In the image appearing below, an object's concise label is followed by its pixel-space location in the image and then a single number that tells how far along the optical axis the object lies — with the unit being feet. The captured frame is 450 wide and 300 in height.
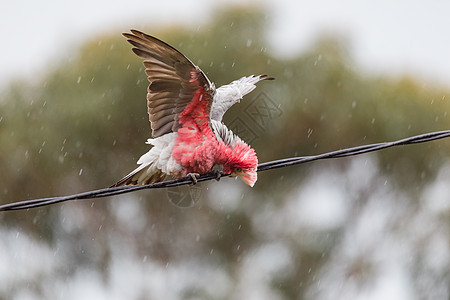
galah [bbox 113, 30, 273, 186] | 22.46
